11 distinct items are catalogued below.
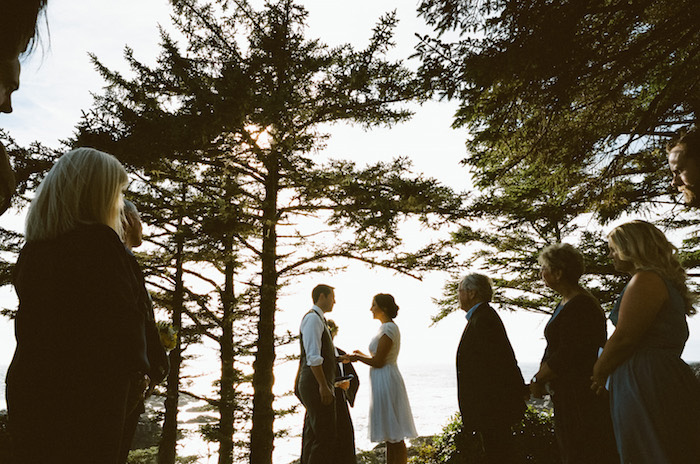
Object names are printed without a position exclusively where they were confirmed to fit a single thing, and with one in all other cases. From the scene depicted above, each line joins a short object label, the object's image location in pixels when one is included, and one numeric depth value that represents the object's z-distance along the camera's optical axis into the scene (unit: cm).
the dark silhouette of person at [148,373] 158
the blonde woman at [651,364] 209
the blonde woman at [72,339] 121
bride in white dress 500
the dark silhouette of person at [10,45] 67
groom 434
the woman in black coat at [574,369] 288
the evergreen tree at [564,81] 409
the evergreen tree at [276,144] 789
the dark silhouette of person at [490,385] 352
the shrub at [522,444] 519
